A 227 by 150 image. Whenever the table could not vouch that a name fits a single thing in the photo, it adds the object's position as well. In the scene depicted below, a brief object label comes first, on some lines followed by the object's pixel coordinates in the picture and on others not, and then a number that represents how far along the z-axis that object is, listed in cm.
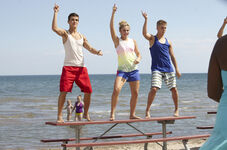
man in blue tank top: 669
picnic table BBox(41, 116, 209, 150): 606
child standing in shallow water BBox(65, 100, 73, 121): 1385
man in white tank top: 597
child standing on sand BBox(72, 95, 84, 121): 1159
